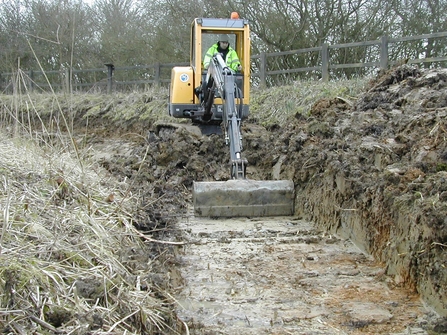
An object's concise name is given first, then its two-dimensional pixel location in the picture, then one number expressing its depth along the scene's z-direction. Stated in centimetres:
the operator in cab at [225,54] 932
